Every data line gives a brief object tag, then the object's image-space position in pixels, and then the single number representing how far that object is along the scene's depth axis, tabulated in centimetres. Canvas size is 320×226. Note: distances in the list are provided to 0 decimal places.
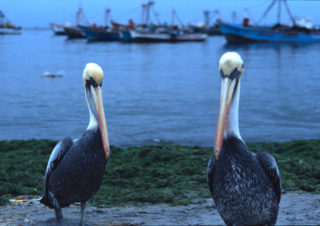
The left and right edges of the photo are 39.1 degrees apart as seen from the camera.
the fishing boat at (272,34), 7019
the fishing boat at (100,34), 8444
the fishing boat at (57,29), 12754
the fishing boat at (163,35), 7712
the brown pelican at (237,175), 382
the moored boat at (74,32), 9925
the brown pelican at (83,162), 451
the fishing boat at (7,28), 12866
